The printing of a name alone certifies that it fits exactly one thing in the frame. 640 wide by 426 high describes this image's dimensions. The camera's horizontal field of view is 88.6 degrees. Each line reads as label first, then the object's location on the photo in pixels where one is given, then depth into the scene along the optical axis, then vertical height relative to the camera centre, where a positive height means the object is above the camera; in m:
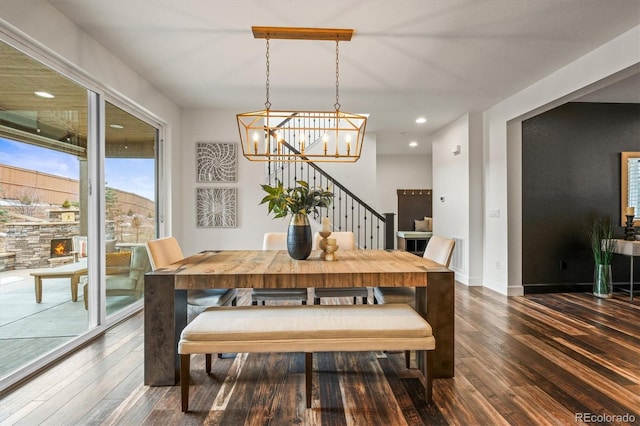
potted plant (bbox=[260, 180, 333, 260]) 2.50 +0.04
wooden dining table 2.01 -0.44
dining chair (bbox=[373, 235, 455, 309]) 2.48 -0.61
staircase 5.86 +0.07
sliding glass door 2.12 +0.00
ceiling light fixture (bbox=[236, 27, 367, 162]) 2.63 +1.47
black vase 2.55 -0.19
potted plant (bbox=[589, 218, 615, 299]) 4.13 -0.62
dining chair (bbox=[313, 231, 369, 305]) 2.78 -0.68
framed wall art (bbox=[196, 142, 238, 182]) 4.76 +0.75
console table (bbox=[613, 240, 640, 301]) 3.98 -0.44
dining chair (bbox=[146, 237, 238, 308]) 2.41 -0.38
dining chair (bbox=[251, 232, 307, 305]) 2.75 -0.69
